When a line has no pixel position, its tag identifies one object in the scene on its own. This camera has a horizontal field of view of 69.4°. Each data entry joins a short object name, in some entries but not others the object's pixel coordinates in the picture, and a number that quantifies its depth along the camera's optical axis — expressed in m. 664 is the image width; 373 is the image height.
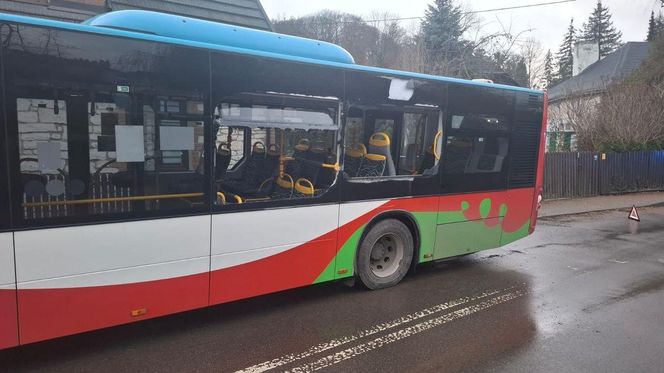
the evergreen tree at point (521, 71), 26.31
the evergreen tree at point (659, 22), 34.20
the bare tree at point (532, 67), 25.81
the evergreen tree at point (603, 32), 60.81
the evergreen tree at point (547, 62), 28.22
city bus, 3.49
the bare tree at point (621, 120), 19.52
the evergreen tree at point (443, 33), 24.35
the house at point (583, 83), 22.05
